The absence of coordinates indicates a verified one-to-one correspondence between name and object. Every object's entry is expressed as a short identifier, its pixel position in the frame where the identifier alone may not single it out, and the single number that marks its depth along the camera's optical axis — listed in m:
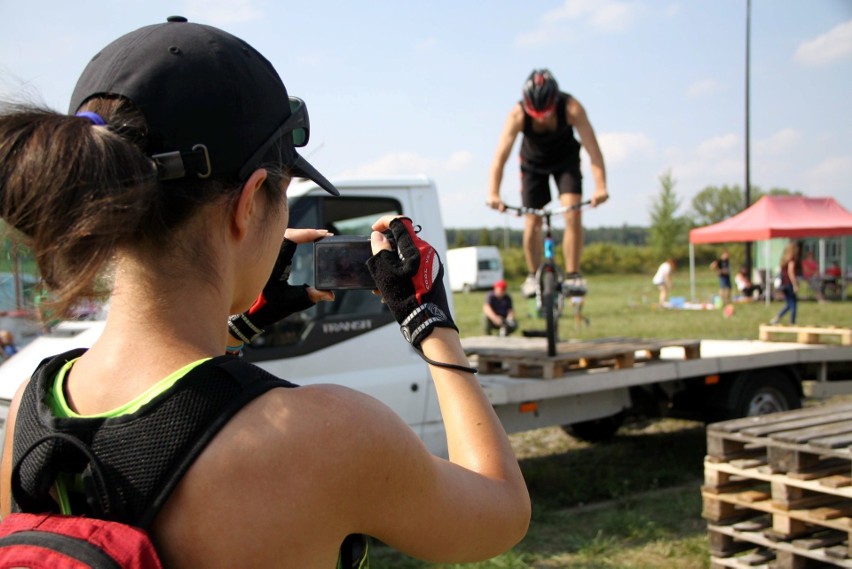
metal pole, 29.56
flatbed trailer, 6.45
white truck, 5.50
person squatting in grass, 14.27
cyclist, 6.84
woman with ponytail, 1.03
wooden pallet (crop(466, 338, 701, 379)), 6.52
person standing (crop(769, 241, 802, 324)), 19.52
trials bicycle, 6.73
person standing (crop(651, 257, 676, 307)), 27.80
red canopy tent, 24.17
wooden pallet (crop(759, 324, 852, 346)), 8.75
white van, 47.34
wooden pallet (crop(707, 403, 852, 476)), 4.53
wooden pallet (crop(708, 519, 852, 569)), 4.47
